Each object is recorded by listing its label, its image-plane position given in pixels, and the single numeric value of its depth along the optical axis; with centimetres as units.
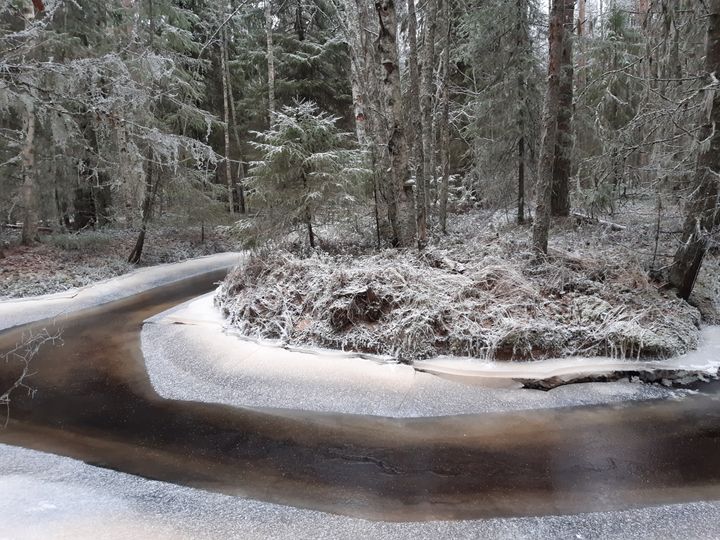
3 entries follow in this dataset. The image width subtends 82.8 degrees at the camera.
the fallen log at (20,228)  1414
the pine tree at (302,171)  803
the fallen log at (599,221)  977
